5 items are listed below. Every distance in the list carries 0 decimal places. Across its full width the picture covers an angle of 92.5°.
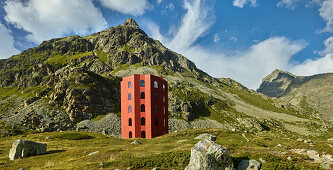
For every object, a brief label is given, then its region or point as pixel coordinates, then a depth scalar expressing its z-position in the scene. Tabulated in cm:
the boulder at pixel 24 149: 2166
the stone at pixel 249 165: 1341
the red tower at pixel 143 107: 4991
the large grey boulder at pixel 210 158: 1256
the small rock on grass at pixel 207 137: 3118
